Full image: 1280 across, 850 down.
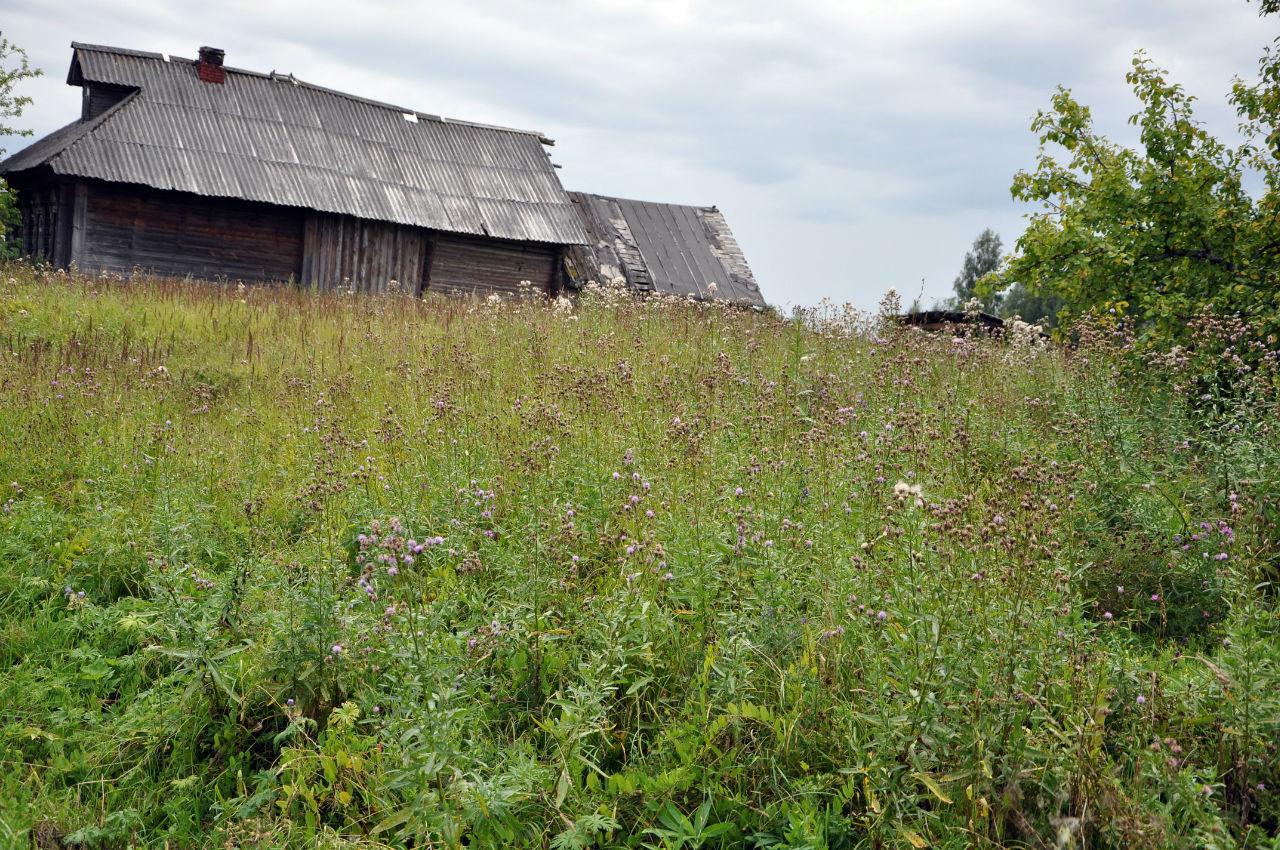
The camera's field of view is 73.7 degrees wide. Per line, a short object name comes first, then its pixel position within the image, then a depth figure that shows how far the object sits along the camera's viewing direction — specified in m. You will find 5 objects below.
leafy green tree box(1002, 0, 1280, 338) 10.08
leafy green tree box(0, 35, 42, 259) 19.98
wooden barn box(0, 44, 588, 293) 17.19
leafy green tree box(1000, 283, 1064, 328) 54.44
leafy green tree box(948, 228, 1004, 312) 61.79
